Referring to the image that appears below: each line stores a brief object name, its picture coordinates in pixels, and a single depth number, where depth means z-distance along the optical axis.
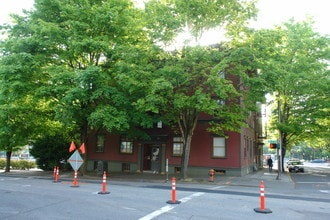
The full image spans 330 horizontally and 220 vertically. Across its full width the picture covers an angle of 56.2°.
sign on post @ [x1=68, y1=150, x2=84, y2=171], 17.64
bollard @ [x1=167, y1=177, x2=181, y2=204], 11.14
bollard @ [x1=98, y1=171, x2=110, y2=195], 13.47
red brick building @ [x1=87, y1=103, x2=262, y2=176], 25.89
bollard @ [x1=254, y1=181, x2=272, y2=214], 9.90
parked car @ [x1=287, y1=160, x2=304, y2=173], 39.44
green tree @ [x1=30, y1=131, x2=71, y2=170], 30.30
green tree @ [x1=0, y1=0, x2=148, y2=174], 19.91
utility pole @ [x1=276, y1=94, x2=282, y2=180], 24.69
